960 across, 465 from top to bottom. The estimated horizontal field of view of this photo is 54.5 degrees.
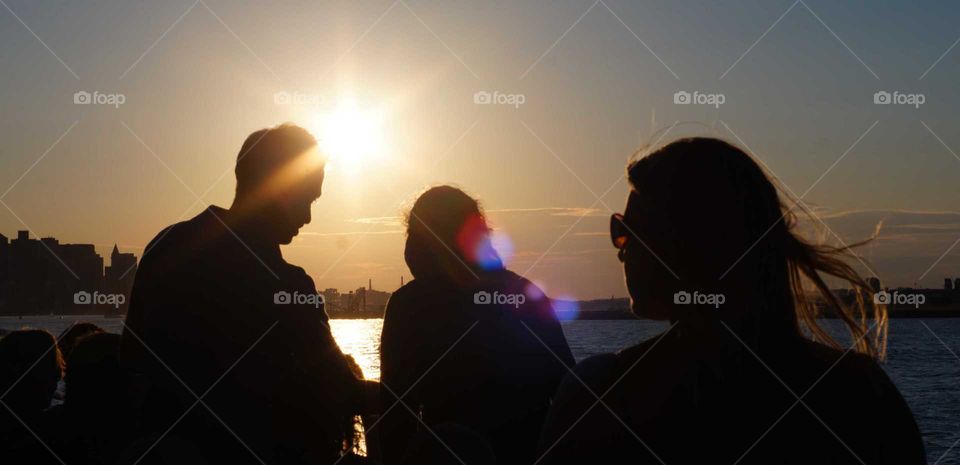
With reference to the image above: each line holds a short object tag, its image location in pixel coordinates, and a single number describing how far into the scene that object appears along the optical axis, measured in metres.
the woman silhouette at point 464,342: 3.89
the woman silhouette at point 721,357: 1.31
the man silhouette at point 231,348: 3.16
